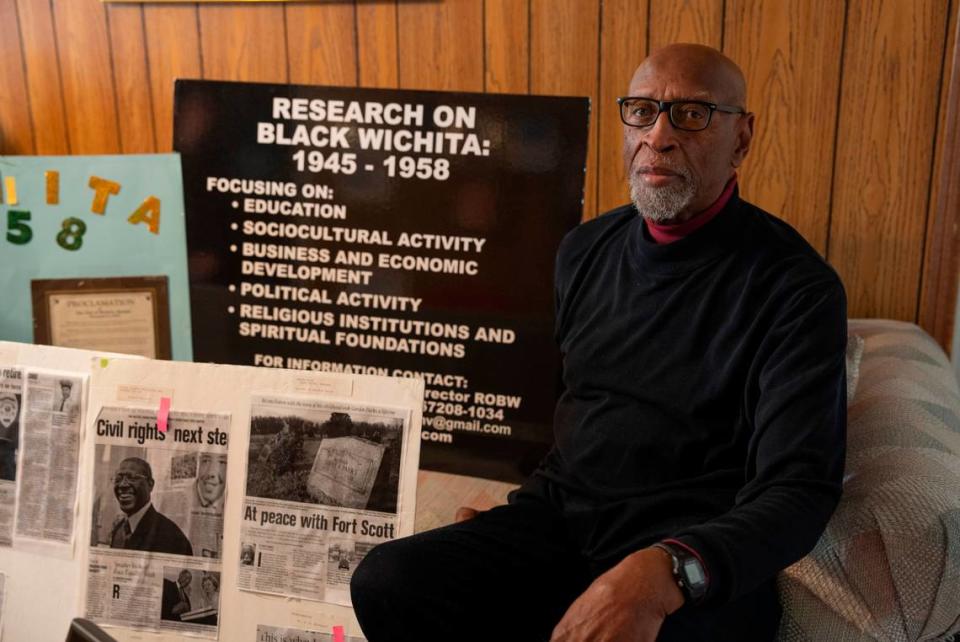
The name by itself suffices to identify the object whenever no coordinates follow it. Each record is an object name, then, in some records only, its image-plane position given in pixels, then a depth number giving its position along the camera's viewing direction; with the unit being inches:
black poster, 75.4
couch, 40.9
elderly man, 43.9
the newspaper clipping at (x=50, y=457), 57.7
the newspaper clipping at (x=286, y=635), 54.9
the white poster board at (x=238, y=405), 54.2
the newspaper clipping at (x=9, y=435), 58.6
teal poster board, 84.4
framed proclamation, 86.0
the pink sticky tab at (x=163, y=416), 56.5
